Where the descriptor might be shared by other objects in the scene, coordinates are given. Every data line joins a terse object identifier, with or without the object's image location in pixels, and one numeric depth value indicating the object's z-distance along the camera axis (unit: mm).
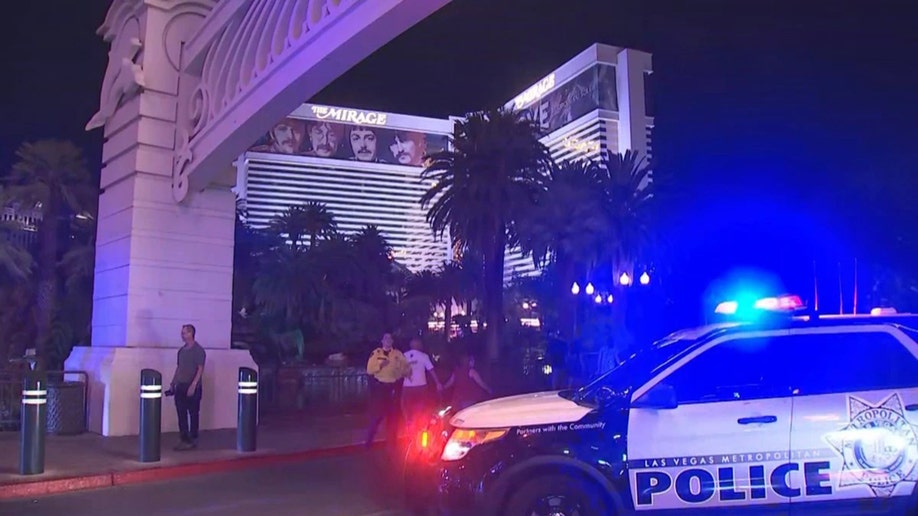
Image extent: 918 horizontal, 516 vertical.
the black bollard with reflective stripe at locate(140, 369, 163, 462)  10719
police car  5613
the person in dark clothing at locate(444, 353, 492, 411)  12492
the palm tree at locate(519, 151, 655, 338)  42500
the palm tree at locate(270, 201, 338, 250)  62156
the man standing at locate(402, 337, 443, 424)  11984
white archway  13453
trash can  13500
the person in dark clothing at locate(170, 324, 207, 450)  11914
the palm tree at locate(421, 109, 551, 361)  35688
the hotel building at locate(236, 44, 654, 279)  144250
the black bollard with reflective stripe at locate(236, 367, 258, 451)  11539
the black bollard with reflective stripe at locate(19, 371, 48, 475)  9773
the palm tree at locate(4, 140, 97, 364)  34156
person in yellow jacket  12133
